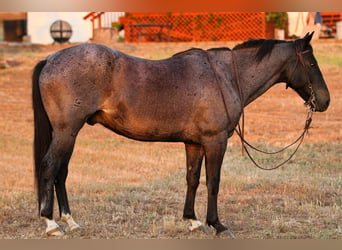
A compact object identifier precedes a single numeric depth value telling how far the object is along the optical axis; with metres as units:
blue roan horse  12.43
